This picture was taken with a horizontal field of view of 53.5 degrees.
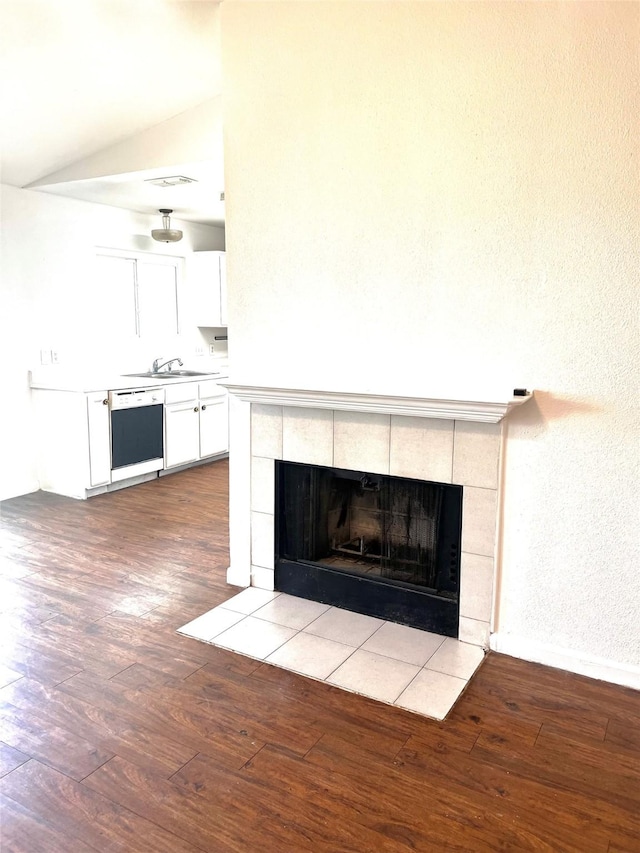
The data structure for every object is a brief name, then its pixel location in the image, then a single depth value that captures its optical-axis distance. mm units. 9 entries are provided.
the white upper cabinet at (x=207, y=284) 6133
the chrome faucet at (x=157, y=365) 5648
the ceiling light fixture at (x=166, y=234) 5363
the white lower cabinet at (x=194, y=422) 5262
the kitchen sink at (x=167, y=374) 5570
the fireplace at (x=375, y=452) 2543
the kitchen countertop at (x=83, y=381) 4555
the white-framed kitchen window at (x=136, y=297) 5340
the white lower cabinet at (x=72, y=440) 4540
